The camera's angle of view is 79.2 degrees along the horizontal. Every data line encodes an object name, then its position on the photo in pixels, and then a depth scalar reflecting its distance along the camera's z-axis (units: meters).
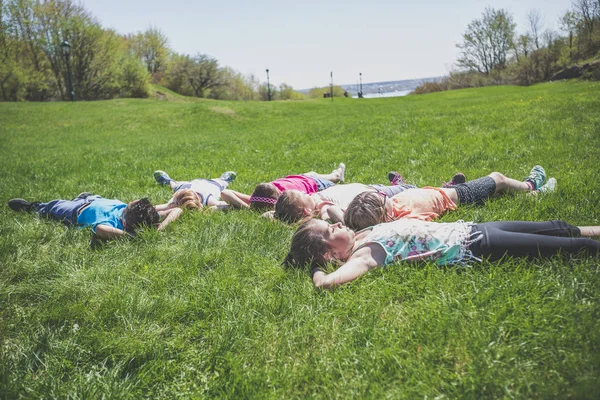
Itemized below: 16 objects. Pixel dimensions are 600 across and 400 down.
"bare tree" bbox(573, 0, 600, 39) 51.46
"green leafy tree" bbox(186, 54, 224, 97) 63.47
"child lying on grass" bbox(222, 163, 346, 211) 5.35
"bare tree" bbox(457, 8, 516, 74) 64.62
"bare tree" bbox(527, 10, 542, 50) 62.75
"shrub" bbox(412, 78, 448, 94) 59.69
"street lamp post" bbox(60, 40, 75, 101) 30.70
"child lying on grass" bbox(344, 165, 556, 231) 3.89
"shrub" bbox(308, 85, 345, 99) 93.98
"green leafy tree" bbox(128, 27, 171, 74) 71.00
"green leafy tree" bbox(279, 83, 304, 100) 92.81
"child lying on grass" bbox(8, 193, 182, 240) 4.64
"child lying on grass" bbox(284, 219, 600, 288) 2.92
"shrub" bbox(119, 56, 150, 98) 48.38
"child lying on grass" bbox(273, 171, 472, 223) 4.53
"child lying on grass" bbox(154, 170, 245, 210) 5.42
